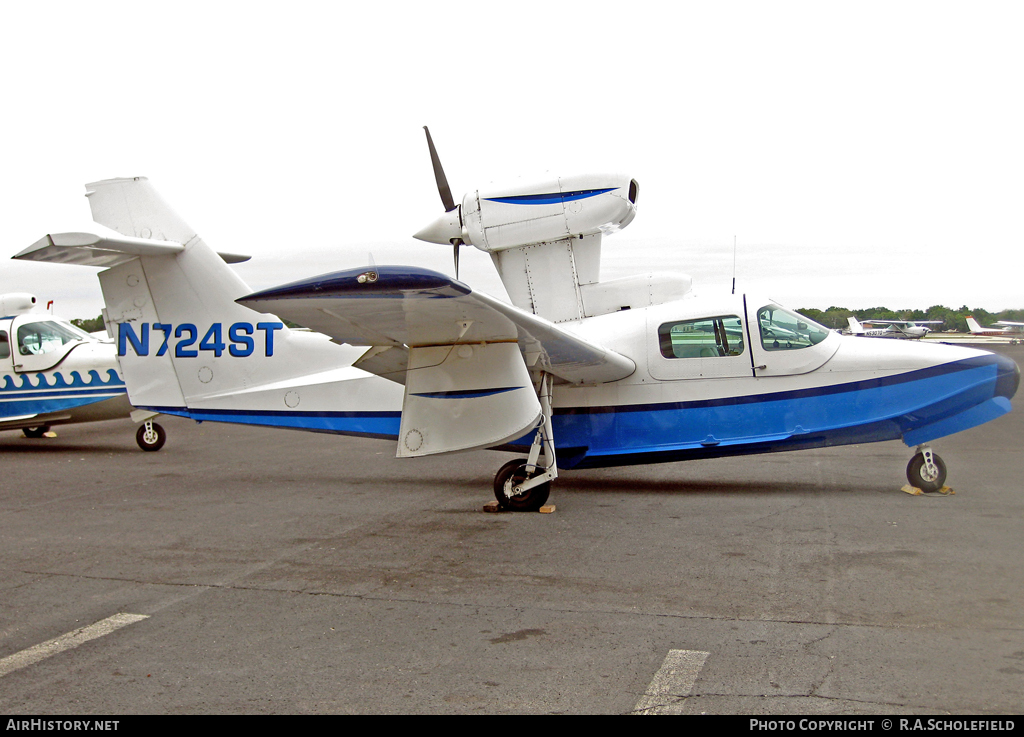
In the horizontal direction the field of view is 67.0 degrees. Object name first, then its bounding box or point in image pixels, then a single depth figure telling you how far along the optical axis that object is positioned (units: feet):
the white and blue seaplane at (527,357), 23.09
